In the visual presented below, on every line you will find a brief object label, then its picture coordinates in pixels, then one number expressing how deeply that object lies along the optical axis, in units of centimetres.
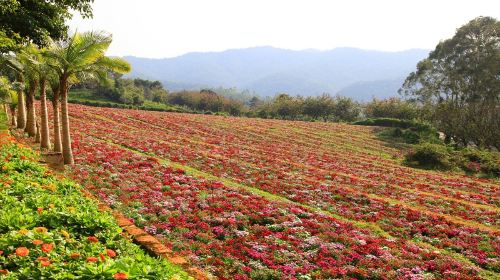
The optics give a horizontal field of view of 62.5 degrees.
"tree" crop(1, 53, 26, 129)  2525
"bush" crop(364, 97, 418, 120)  9981
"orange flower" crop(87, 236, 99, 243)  989
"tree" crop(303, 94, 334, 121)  12062
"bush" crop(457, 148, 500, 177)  4328
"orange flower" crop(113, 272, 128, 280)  741
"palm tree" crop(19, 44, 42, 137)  2412
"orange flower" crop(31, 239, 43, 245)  867
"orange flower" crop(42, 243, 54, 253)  842
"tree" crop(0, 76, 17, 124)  3566
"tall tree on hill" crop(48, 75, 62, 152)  2469
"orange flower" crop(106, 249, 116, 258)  924
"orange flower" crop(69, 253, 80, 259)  865
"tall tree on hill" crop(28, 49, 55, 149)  2310
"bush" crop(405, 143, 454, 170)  4509
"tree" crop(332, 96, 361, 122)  11862
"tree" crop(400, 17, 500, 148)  6200
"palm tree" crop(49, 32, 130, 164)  2248
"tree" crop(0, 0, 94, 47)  1900
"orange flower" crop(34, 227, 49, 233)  939
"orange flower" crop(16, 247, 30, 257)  793
